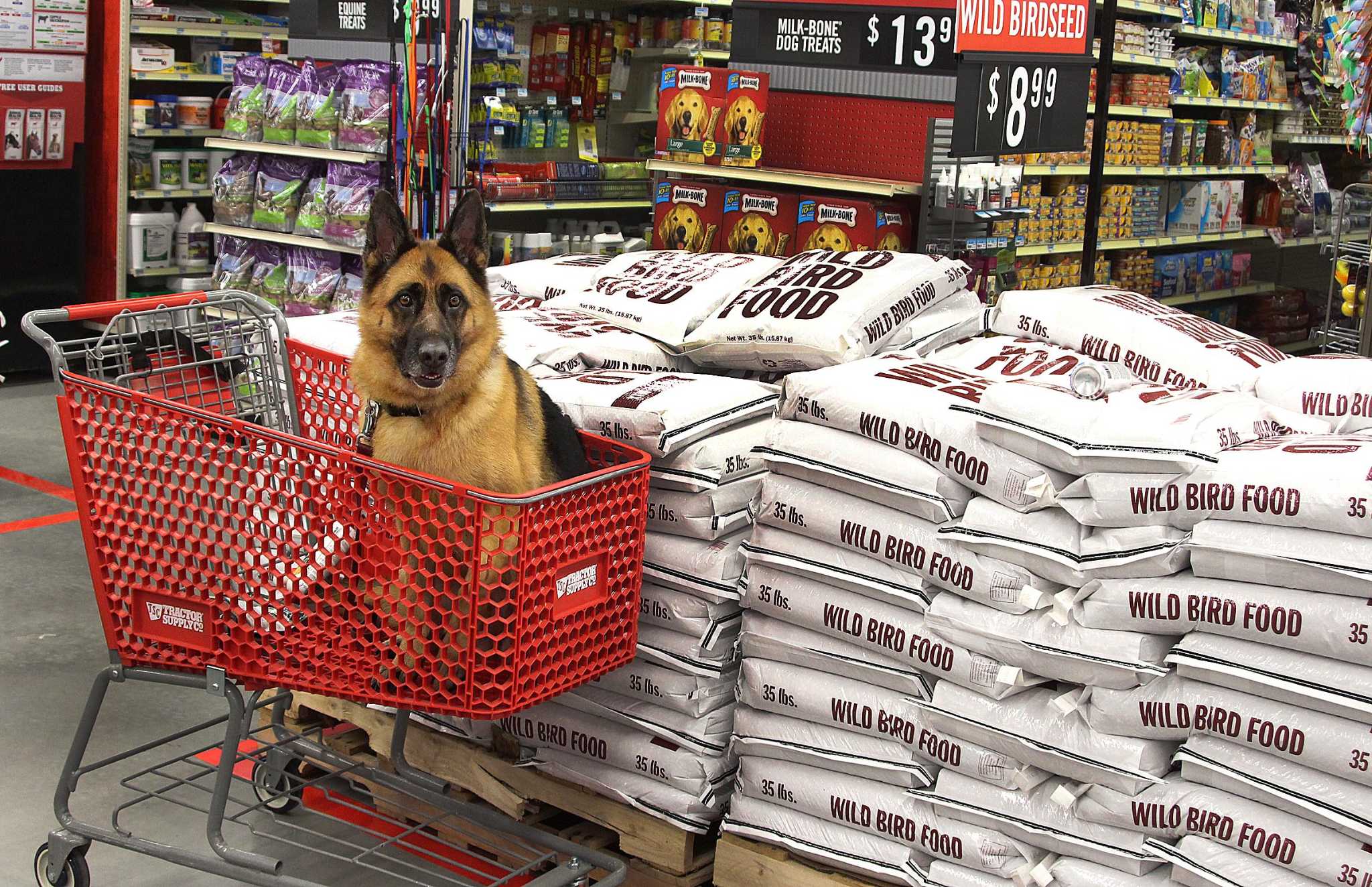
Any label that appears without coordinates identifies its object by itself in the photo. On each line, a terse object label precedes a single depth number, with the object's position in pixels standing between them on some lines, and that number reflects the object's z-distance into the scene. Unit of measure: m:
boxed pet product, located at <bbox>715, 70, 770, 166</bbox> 4.41
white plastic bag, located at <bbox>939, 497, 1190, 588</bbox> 2.29
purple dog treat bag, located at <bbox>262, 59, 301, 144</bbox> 6.25
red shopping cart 2.35
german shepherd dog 2.50
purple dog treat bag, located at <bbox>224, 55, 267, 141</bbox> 6.45
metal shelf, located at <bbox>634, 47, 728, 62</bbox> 7.33
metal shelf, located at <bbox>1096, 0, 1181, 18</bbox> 7.39
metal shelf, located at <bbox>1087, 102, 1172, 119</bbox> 7.46
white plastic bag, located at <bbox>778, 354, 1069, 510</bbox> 2.45
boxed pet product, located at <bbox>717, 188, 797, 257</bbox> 4.39
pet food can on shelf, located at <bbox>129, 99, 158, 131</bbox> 7.55
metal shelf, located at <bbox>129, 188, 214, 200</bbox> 7.74
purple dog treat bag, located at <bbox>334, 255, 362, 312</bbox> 6.13
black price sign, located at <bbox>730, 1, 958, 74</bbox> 4.20
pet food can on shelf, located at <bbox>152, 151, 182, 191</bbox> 7.78
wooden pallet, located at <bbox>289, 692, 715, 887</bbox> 2.79
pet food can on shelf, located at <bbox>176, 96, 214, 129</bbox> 7.88
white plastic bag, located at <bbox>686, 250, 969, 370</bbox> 3.05
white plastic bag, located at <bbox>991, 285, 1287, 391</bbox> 2.96
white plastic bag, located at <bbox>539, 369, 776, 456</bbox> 2.74
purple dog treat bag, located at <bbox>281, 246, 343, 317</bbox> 6.26
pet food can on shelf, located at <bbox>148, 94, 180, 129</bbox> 7.73
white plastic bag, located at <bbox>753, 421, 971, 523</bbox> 2.53
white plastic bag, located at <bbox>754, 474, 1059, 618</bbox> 2.43
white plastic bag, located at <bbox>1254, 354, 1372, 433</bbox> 2.60
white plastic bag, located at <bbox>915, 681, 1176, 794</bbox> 2.29
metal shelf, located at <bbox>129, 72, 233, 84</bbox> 7.69
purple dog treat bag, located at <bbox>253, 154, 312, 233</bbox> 6.42
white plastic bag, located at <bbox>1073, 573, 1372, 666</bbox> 2.11
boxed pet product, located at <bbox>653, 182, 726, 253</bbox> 4.54
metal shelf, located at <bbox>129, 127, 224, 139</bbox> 7.64
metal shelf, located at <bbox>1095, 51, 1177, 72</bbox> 7.49
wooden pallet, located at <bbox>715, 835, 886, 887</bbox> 2.63
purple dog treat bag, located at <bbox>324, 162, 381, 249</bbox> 6.00
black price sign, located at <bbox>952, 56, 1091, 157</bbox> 3.86
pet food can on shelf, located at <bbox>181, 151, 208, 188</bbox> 7.91
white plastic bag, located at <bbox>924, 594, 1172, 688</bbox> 2.28
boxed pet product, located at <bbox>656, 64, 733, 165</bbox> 4.46
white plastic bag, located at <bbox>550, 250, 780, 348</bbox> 3.34
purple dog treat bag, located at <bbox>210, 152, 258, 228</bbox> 6.65
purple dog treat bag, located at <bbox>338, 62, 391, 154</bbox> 5.88
